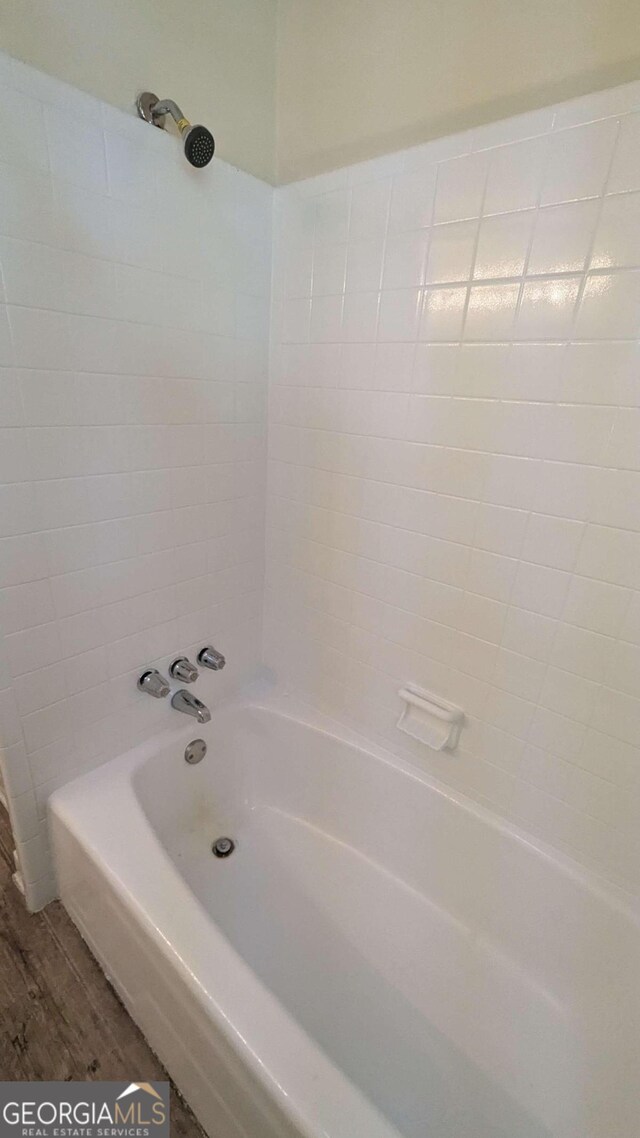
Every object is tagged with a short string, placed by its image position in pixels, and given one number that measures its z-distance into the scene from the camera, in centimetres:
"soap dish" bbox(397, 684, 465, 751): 122
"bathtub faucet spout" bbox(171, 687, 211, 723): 131
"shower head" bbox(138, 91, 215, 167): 93
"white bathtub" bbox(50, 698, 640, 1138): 83
